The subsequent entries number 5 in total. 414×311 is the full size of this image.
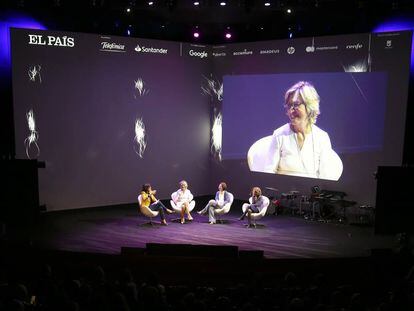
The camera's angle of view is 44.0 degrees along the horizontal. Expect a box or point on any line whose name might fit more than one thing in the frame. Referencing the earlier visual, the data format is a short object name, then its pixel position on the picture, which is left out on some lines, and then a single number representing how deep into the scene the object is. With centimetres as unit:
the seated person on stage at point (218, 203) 978
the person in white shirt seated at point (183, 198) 984
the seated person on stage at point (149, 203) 951
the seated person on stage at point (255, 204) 951
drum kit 1023
